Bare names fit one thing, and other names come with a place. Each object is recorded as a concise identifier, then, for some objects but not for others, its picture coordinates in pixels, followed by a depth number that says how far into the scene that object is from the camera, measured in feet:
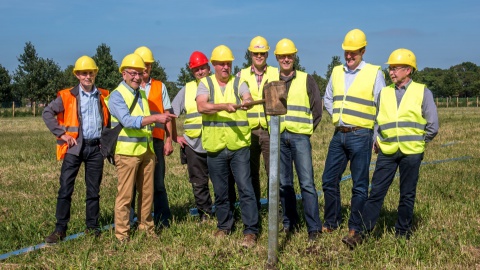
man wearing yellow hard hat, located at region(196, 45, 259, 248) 20.71
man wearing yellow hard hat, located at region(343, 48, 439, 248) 19.42
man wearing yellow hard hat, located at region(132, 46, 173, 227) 23.32
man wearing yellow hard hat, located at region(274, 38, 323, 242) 20.81
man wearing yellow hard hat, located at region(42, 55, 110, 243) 21.50
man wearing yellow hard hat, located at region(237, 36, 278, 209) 22.98
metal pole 17.11
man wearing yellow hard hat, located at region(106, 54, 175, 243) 20.68
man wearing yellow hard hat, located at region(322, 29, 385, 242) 20.51
